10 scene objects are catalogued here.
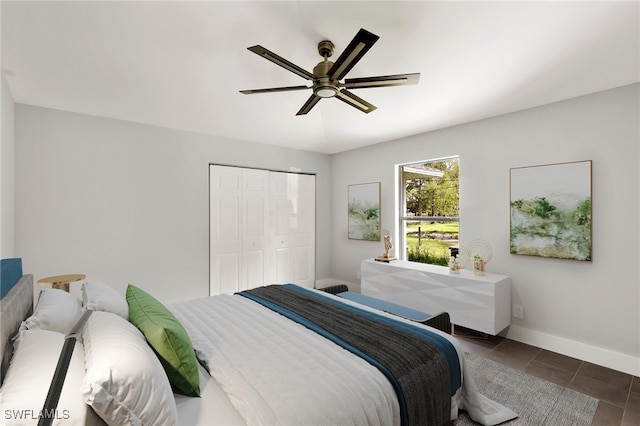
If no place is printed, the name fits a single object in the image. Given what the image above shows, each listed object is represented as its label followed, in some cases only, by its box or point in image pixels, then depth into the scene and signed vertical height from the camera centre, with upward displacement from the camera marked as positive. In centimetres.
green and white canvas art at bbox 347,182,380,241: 472 +1
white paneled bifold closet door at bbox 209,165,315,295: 416 -26
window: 390 +1
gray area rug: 193 -141
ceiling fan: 168 +95
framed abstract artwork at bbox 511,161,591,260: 275 +1
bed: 92 -76
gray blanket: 140 -77
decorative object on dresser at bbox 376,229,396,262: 422 -53
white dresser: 300 -95
